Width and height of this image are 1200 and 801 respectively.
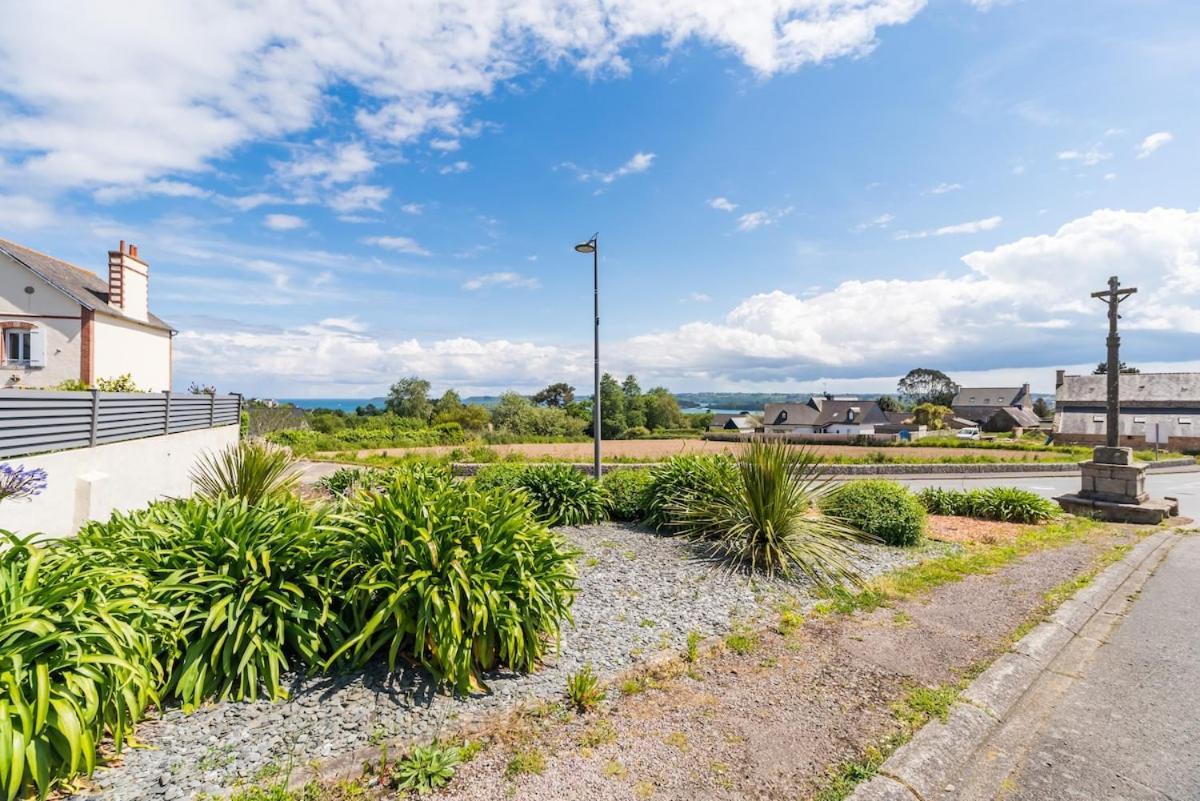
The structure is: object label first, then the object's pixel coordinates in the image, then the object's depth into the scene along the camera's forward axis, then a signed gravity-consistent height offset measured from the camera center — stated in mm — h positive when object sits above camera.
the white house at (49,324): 15641 +2159
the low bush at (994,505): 8716 -1761
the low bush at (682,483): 6795 -1127
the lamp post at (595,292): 9659 +2103
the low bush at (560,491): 7113 -1322
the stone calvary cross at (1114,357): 9352 +962
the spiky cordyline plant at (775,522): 5344 -1370
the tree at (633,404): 63262 -355
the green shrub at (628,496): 7461 -1410
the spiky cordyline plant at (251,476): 6230 -1024
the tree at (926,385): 91306 +3865
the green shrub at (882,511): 6605 -1422
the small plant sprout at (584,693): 2830 -1646
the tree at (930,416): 55844 -1198
